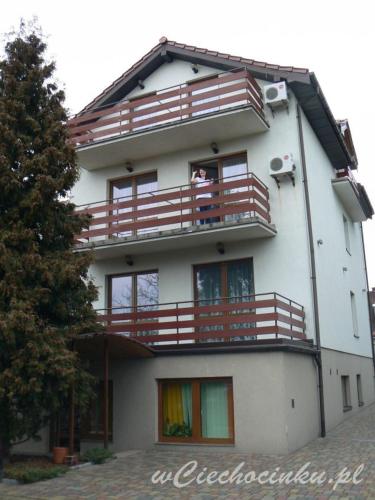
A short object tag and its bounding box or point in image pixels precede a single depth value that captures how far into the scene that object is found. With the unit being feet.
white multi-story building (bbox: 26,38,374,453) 39.83
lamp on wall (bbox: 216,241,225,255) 48.98
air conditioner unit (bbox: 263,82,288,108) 49.37
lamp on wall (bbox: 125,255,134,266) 52.65
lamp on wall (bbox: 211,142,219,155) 51.62
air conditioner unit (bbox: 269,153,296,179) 47.24
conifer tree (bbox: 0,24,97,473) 31.60
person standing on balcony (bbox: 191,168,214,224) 49.65
